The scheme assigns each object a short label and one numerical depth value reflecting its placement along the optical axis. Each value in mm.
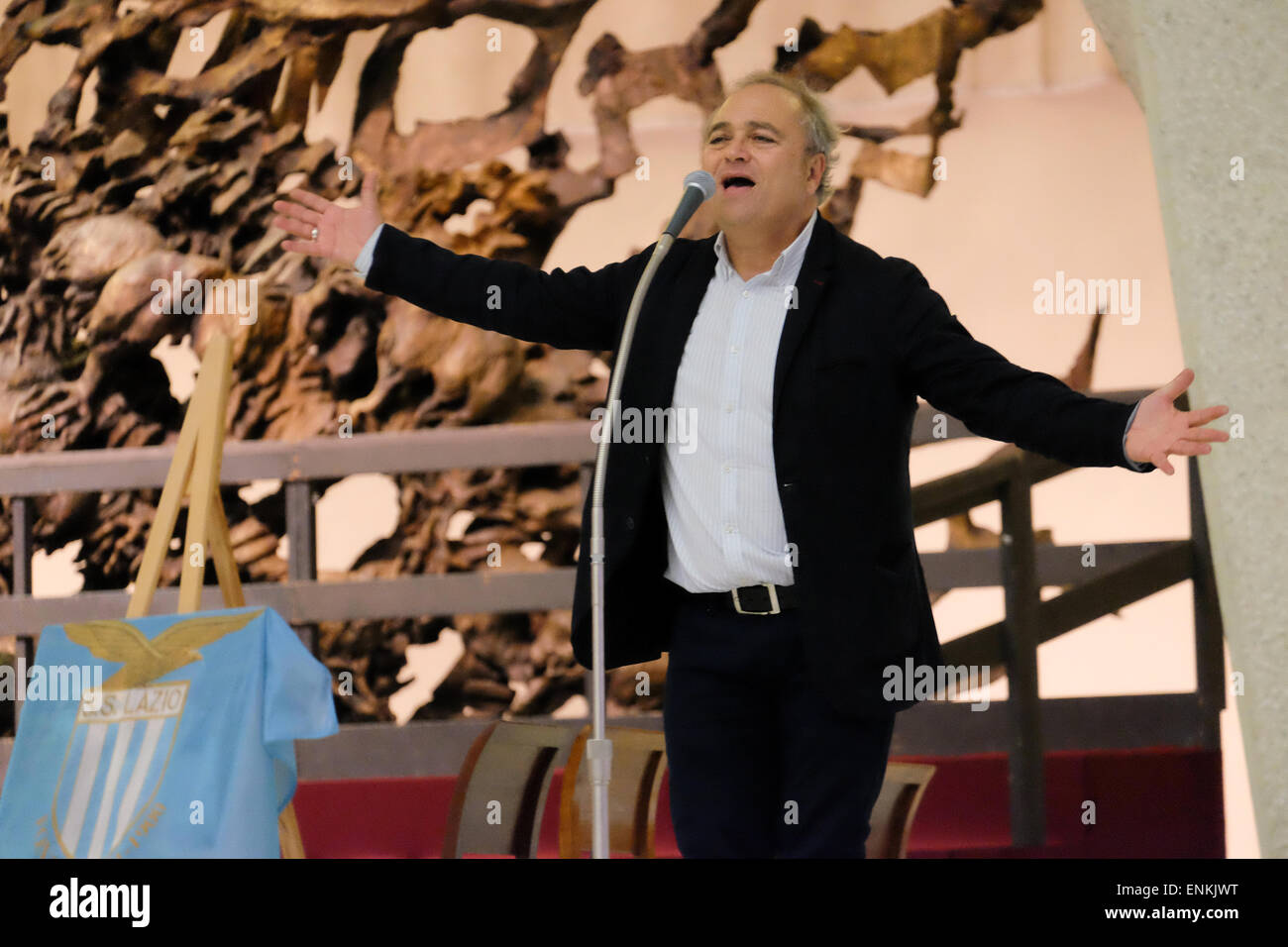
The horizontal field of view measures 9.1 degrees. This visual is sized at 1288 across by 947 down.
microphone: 11364
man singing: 11433
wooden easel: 12446
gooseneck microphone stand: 11247
